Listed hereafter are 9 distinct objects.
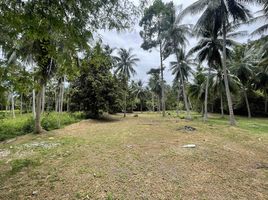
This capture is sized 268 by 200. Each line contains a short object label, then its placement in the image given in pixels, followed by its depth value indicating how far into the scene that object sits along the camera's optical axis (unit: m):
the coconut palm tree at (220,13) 10.27
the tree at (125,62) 21.75
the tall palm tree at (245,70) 19.04
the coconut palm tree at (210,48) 13.55
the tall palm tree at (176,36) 15.02
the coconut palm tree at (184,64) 17.87
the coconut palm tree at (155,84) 28.42
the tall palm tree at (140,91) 38.35
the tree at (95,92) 14.12
